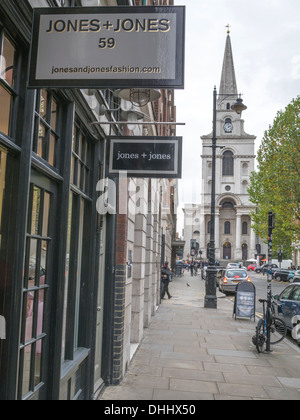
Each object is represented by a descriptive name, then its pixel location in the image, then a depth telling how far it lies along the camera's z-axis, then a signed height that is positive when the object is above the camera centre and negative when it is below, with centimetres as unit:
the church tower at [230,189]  7812 +1324
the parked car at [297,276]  3280 -132
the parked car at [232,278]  2348 -106
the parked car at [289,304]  1108 -118
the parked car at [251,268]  6450 -127
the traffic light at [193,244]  4075 +137
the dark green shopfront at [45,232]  288 +20
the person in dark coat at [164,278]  1900 -96
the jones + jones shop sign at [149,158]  535 +129
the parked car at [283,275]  3903 -133
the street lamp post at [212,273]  1631 -59
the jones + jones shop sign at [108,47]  292 +148
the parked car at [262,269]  5250 -117
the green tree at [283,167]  2911 +685
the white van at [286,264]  6001 -46
